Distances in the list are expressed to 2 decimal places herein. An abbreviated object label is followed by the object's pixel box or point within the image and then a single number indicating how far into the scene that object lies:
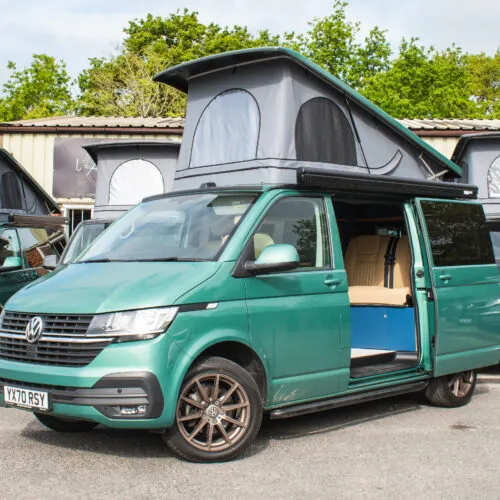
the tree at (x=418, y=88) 39.12
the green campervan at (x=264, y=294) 5.08
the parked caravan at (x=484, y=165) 13.13
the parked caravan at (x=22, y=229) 11.20
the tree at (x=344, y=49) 44.97
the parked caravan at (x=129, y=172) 14.60
